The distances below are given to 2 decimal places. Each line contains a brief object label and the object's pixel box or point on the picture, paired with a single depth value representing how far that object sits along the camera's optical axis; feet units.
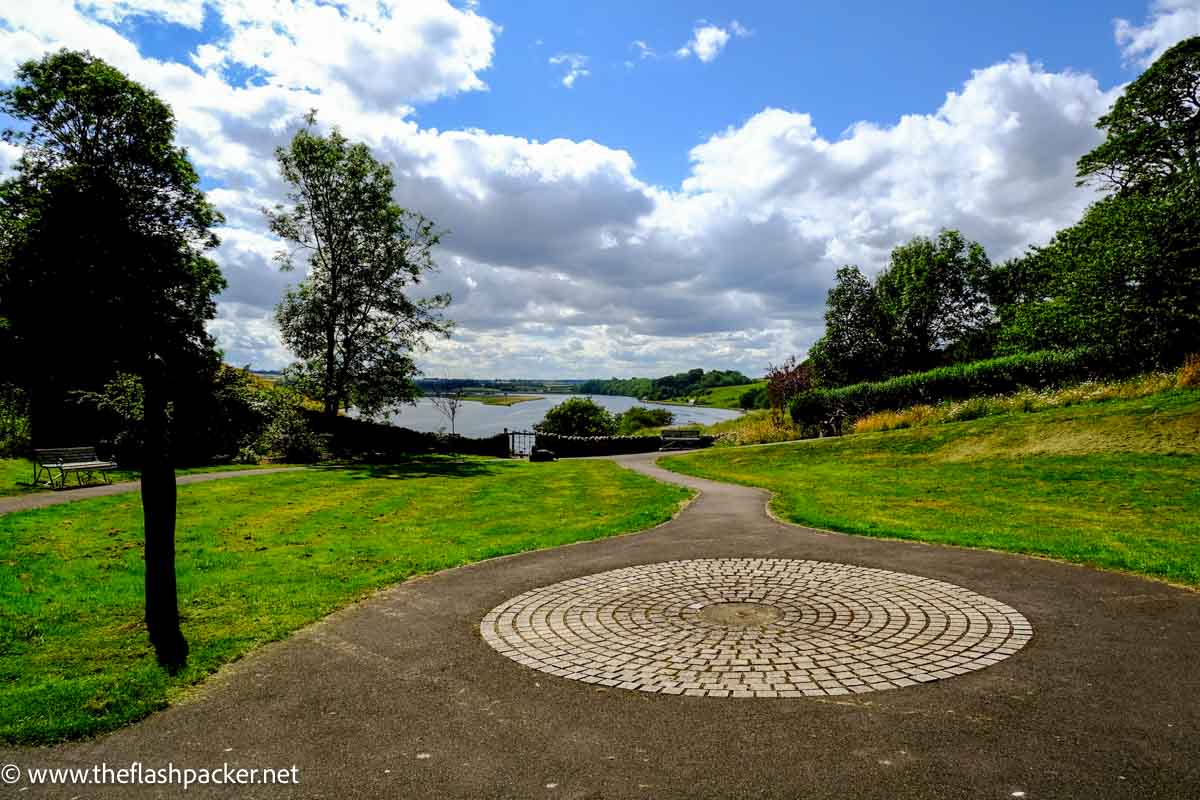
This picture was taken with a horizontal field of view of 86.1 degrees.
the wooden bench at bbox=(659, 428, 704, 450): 117.70
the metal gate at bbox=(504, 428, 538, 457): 128.47
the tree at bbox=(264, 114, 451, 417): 100.63
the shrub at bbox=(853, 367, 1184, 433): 70.95
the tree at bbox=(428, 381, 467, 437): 140.05
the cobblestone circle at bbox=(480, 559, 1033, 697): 17.20
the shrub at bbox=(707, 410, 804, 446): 110.99
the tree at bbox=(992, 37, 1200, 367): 73.97
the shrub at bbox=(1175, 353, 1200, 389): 65.92
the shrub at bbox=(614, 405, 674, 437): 200.95
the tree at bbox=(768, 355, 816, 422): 144.21
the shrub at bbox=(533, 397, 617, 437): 151.43
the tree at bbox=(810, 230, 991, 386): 164.96
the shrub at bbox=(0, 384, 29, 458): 78.64
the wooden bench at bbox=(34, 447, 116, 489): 60.49
